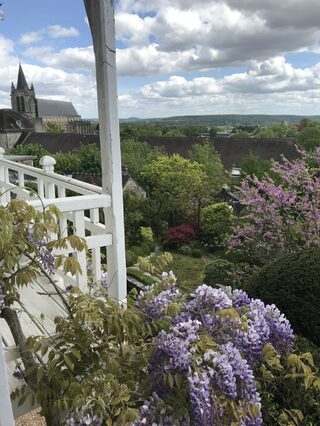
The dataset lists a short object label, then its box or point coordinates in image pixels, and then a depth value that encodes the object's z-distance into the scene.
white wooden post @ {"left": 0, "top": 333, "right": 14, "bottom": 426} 1.73
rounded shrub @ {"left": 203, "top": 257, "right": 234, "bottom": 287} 10.07
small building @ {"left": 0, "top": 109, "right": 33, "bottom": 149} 61.72
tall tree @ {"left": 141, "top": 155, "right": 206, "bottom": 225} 23.06
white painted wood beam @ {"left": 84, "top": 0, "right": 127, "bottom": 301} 2.34
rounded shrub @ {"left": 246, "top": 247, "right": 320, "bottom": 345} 3.65
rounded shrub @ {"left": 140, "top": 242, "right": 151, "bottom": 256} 19.74
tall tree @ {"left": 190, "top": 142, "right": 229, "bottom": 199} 25.50
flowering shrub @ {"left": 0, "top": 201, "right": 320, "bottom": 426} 1.84
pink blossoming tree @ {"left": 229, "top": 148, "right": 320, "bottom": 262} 8.24
